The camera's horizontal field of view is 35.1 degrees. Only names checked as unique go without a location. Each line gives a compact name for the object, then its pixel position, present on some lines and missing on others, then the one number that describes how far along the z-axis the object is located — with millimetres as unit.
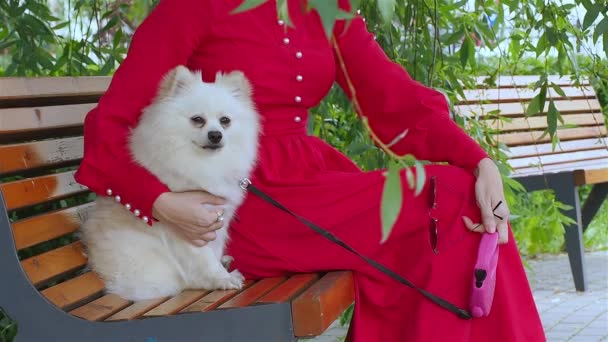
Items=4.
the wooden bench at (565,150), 5531
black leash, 2396
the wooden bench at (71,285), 2166
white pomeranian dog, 2479
